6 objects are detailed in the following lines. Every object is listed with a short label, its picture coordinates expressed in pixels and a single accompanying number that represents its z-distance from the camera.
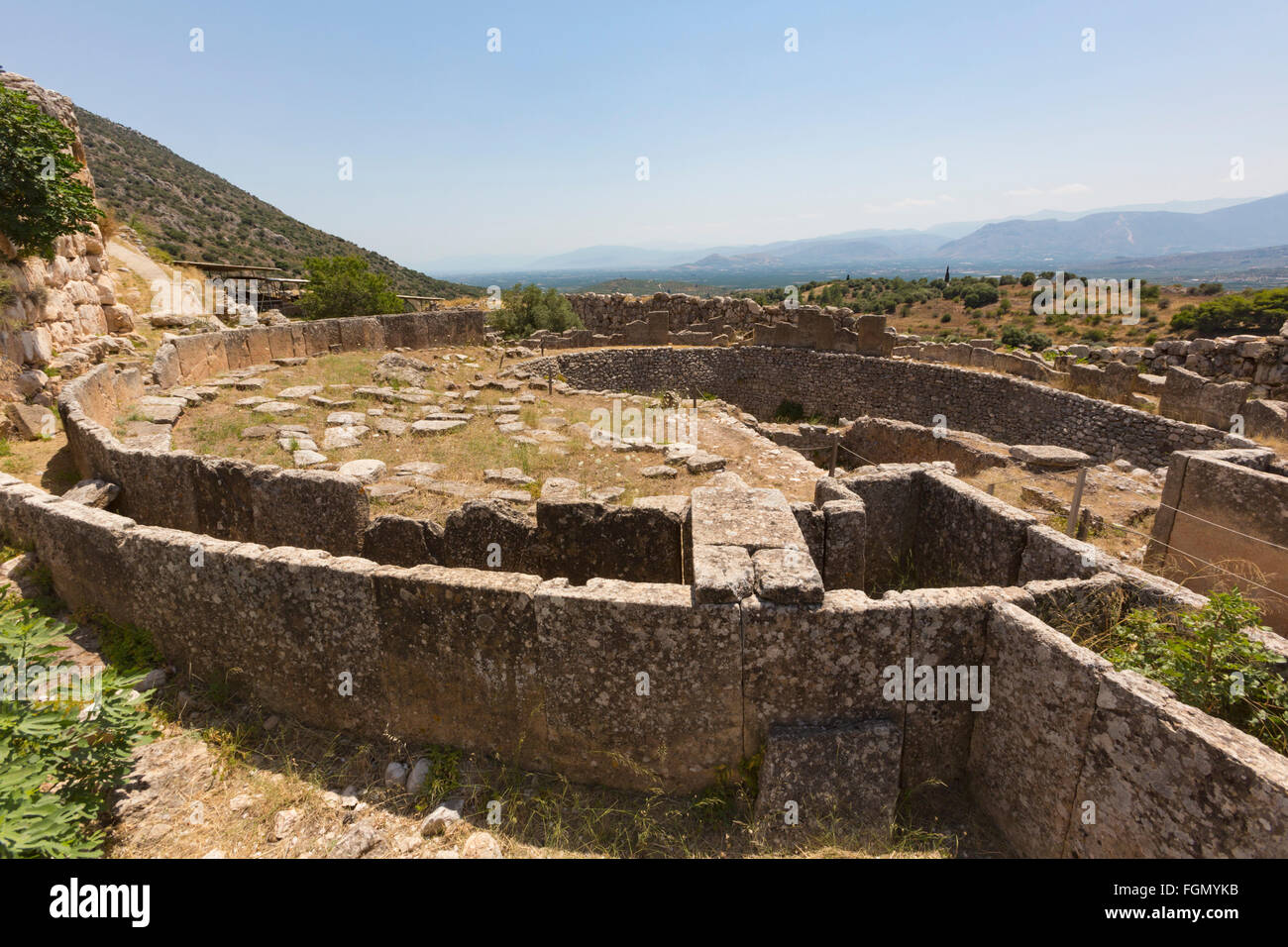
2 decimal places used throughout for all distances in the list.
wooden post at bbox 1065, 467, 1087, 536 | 6.78
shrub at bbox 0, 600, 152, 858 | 2.82
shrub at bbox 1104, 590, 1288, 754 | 2.95
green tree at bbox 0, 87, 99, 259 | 11.84
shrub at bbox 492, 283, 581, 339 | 26.36
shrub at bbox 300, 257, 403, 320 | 24.89
